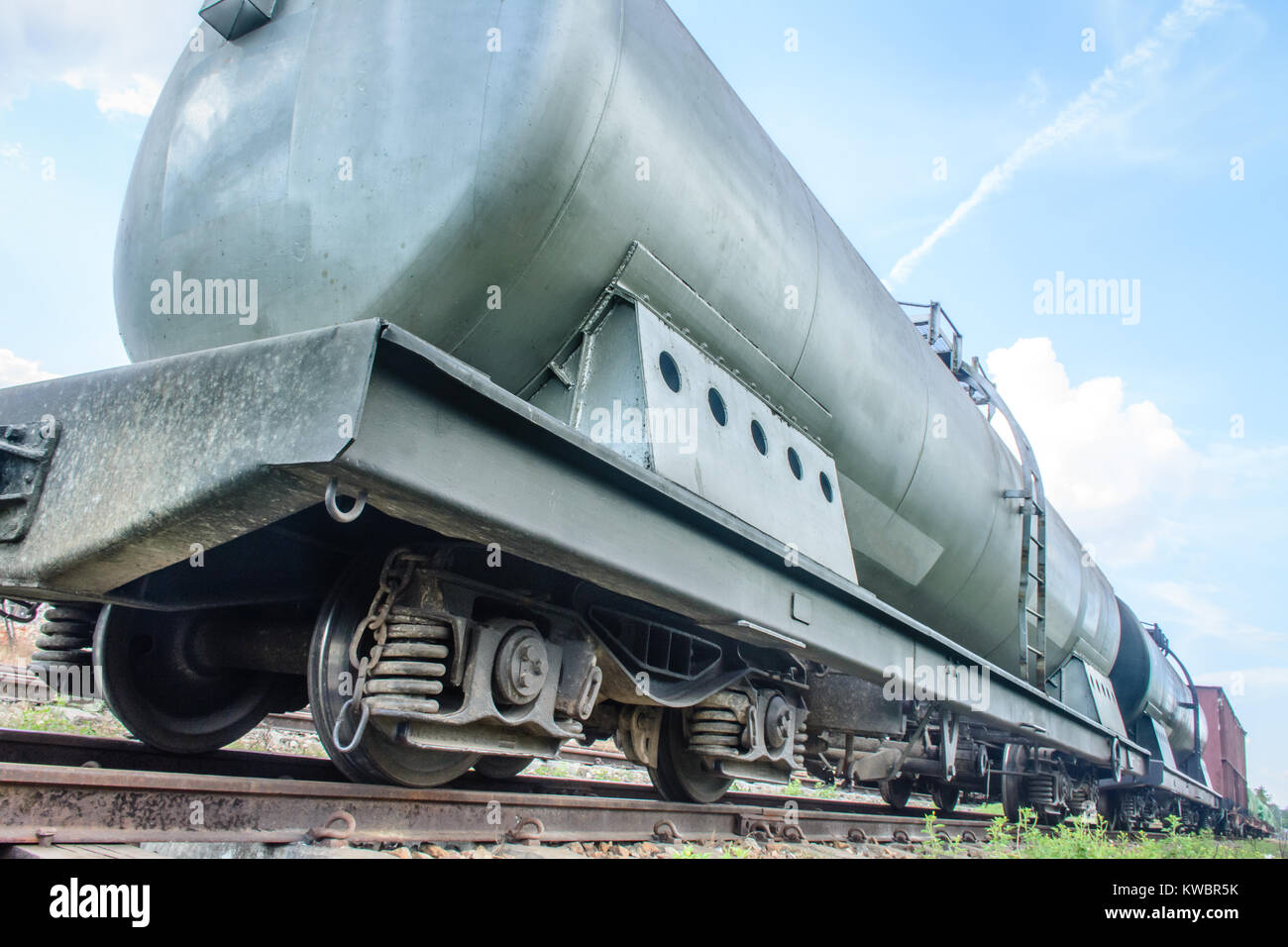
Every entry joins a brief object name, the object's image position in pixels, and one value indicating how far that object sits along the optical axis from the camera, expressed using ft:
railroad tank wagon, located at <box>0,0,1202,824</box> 8.44
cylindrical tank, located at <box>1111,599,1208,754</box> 33.19
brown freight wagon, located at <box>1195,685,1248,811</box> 58.13
